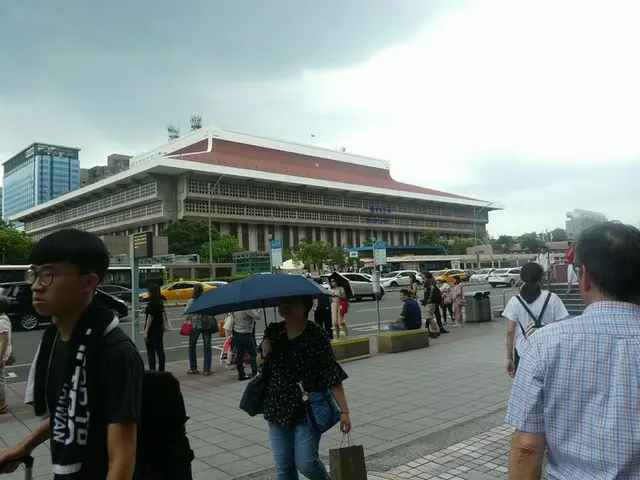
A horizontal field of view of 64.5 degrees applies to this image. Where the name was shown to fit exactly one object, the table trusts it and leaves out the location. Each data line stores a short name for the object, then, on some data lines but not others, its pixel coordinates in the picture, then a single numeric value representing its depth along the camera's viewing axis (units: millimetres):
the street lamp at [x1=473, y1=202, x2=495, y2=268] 71062
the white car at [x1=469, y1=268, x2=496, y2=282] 47562
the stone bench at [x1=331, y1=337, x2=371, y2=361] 10406
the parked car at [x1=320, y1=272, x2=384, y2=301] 30391
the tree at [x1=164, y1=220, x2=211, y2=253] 55375
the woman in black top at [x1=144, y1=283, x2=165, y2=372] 9352
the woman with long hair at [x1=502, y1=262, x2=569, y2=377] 4840
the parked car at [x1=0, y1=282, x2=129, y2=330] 19031
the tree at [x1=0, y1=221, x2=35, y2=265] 56781
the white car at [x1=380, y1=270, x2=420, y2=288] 41469
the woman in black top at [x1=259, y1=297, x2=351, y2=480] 3207
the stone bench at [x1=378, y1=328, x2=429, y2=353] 11312
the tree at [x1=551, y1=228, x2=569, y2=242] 101475
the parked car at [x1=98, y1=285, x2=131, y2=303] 25497
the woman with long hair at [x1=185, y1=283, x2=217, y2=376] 9797
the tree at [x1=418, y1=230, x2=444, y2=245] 87438
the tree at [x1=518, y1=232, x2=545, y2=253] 97506
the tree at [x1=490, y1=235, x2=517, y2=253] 109188
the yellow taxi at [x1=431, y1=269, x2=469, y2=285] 40812
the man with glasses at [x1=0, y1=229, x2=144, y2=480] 1771
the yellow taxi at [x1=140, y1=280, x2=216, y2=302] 30672
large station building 65125
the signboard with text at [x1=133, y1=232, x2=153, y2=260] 9188
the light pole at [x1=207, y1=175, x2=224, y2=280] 62238
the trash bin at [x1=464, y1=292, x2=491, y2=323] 17359
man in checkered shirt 1542
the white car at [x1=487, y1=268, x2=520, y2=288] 40469
